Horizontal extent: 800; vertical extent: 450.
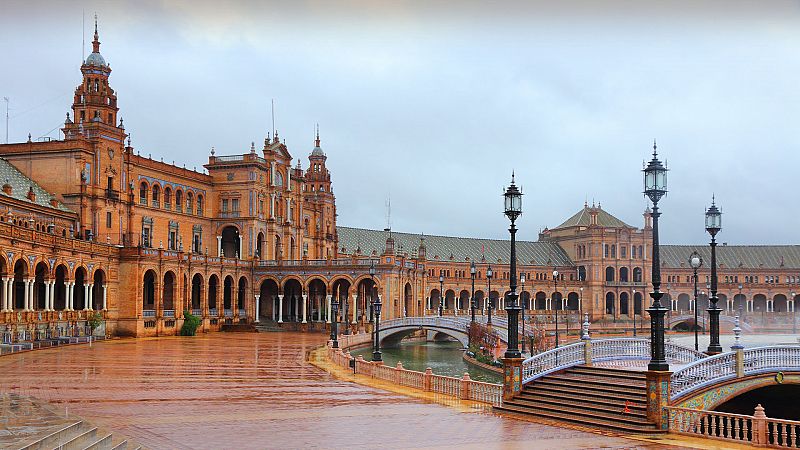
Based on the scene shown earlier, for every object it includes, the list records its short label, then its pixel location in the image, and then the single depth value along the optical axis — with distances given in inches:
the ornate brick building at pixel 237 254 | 2476.6
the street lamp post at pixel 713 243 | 1230.9
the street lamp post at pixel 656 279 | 909.9
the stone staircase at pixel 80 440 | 682.8
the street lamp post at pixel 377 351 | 1652.9
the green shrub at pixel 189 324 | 2852.4
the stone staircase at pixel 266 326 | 3297.2
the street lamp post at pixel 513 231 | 1105.4
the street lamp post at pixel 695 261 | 1386.7
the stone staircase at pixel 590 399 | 936.3
